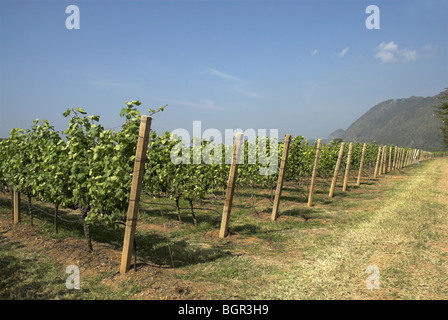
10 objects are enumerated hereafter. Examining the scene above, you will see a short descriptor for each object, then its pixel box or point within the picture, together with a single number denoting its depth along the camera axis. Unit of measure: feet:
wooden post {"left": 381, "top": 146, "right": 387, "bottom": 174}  71.15
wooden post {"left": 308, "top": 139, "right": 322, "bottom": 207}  33.67
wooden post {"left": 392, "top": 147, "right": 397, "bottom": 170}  88.43
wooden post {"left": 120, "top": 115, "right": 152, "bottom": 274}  14.26
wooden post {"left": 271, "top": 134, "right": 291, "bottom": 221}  26.18
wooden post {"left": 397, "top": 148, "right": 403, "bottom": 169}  95.29
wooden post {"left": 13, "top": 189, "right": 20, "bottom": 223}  26.20
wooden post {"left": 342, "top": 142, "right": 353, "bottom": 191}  43.48
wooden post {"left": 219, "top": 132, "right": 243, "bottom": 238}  20.98
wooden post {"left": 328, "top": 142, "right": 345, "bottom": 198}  39.01
